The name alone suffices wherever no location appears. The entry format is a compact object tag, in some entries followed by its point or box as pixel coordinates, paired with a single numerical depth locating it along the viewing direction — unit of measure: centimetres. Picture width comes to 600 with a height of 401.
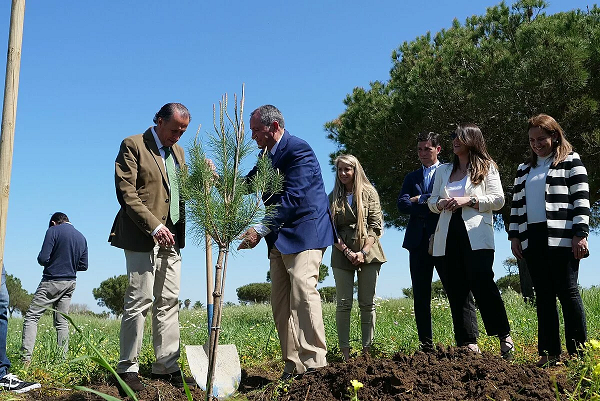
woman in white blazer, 455
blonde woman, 543
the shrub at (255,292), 2621
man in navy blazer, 418
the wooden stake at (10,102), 327
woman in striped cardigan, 427
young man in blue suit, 487
